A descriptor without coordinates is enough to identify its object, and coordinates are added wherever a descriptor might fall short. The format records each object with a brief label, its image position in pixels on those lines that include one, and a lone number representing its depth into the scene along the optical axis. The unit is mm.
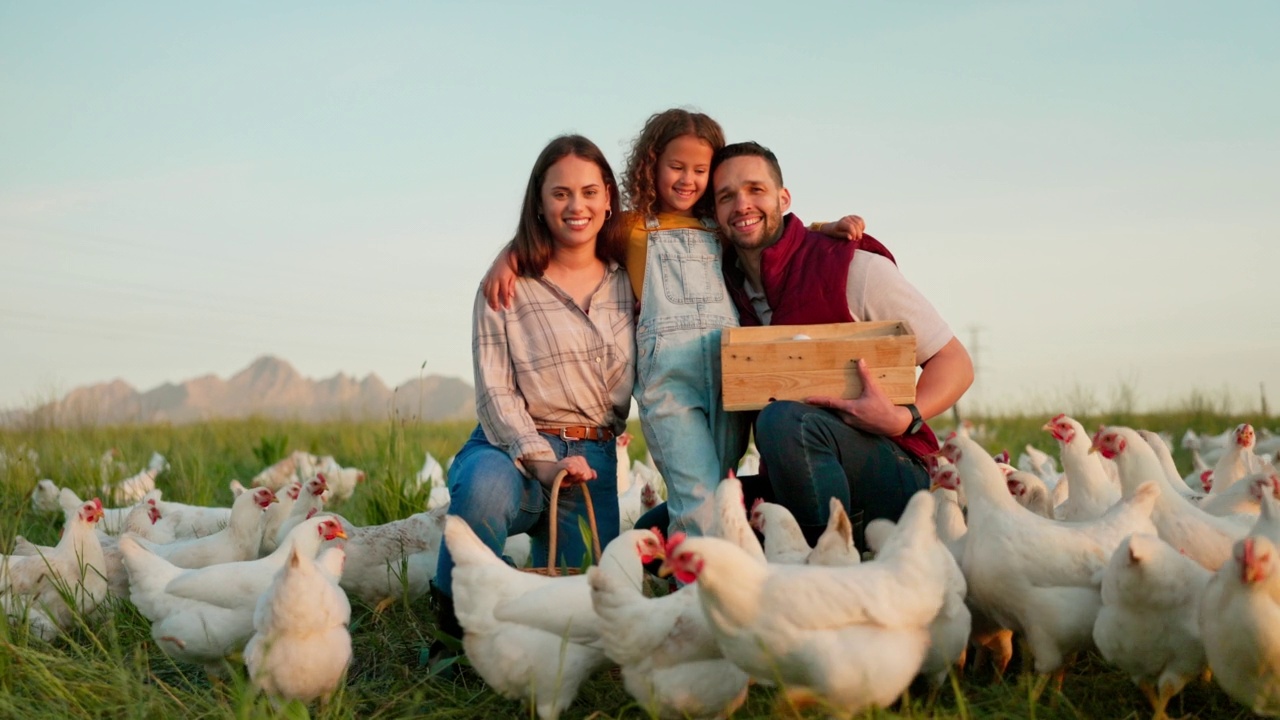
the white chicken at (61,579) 4750
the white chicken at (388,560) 5418
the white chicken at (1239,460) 5746
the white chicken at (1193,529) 3885
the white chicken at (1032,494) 4652
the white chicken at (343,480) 8953
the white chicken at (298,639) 3648
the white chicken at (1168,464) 5252
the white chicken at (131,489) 8562
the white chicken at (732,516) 3744
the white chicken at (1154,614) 3154
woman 4652
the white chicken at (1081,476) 4496
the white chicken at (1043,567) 3514
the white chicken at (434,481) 7316
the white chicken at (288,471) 9391
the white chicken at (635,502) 6996
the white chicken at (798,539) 3567
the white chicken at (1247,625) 2912
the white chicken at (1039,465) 6950
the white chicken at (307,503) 6145
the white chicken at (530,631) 3500
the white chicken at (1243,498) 4164
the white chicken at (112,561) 5387
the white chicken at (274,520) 6199
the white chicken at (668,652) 3277
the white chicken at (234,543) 5688
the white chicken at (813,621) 2979
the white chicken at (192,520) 6930
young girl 4559
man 4289
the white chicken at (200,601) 4273
